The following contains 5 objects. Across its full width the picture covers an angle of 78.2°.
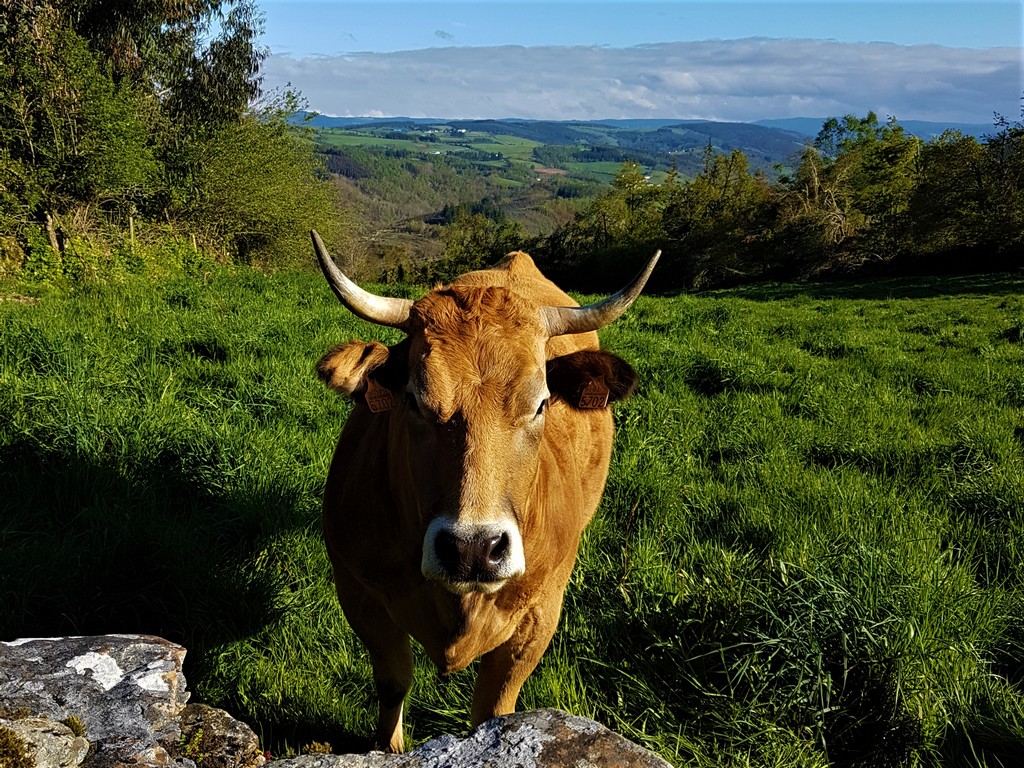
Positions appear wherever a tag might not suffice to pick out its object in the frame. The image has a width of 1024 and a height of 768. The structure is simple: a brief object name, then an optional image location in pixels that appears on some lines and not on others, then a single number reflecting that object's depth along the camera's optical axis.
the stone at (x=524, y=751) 1.62
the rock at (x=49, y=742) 1.52
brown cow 2.21
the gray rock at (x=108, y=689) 1.70
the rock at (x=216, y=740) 1.82
